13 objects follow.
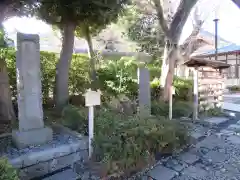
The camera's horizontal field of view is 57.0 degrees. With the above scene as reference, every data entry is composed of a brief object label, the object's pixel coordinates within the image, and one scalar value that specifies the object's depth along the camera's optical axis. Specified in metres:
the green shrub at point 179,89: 8.03
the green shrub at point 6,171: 2.33
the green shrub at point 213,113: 7.63
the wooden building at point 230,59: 18.31
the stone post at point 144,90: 5.98
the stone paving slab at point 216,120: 6.50
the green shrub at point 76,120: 4.64
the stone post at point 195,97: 6.98
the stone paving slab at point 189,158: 3.94
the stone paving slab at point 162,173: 3.38
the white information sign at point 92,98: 3.77
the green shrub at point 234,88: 17.16
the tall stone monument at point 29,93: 3.74
